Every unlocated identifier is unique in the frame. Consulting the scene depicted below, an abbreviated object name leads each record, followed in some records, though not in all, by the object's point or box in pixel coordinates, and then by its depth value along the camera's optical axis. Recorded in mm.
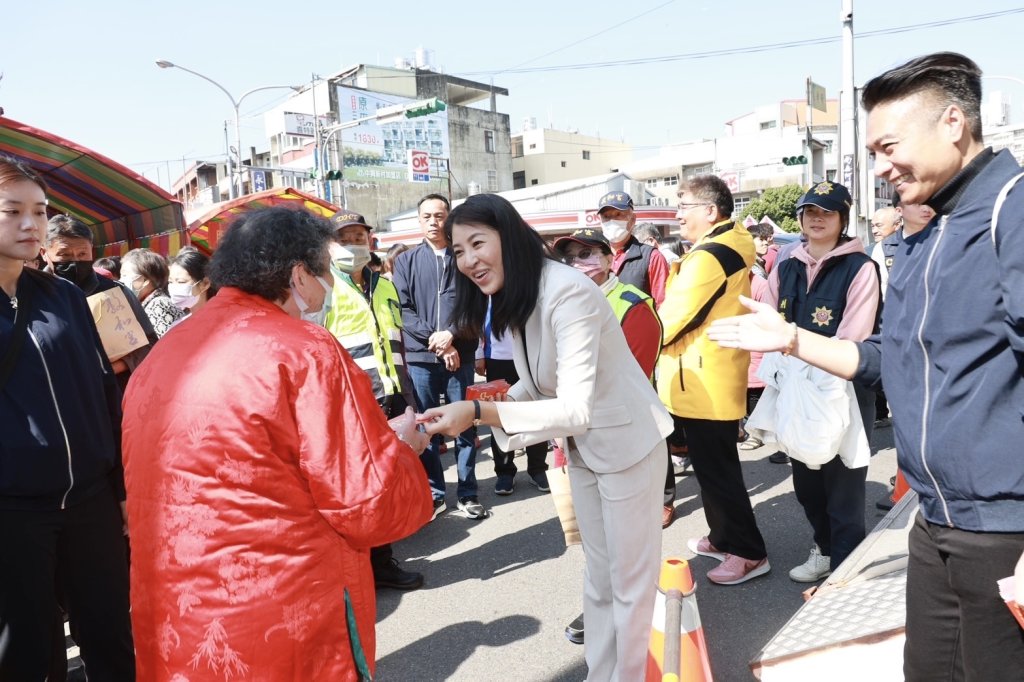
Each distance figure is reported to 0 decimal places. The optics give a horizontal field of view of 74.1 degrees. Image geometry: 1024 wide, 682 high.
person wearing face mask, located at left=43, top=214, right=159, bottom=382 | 3223
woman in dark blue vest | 3379
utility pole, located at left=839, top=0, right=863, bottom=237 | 12352
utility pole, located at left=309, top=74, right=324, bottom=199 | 21547
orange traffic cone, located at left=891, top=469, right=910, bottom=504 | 4145
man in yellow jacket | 3506
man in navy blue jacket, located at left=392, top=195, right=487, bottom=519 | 5016
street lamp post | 21406
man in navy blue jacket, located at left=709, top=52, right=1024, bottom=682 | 1453
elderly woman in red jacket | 1561
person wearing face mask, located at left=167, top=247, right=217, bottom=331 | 4242
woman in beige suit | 2268
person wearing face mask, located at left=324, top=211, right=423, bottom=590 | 3977
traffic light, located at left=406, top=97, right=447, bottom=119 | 14551
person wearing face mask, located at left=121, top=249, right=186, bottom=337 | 4348
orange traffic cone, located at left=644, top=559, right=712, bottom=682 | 2389
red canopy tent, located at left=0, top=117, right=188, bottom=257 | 6094
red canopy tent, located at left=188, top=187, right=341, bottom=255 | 9820
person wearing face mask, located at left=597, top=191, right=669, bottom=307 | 5441
